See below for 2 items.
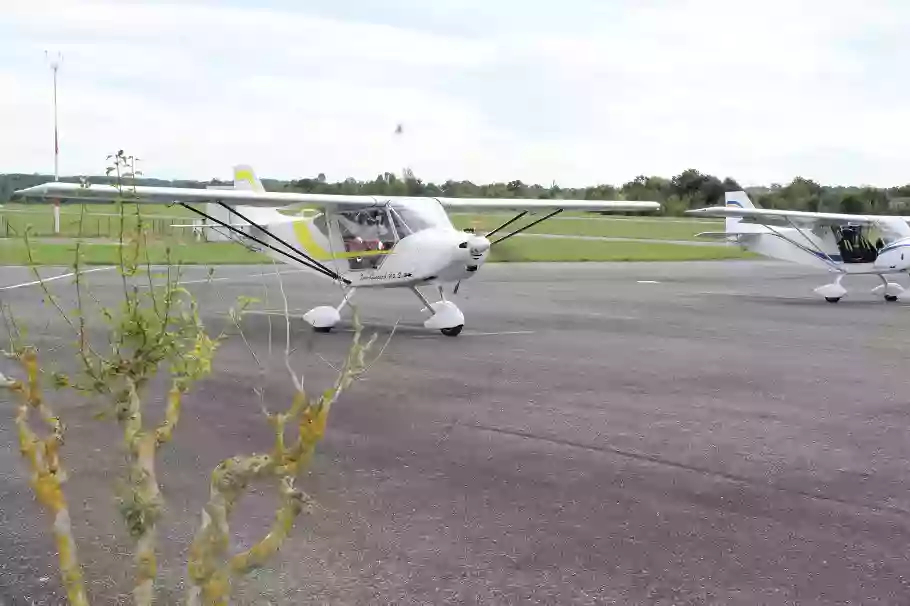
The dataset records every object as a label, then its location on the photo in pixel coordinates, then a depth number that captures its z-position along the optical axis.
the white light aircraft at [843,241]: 22.53
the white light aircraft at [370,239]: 14.42
